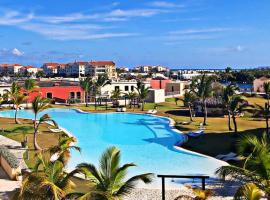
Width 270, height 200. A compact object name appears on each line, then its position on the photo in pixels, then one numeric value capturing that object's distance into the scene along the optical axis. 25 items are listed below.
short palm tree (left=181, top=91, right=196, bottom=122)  43.26
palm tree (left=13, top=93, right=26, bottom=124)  37.53
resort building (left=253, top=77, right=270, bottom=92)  75.56
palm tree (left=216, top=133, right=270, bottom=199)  10.69
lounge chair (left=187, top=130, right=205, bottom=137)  32.55
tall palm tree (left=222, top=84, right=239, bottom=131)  34.13
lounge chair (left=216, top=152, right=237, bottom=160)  24.17
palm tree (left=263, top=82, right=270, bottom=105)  42.81
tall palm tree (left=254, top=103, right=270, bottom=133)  29.88
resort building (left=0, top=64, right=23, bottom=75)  186.14
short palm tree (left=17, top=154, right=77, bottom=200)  10.34
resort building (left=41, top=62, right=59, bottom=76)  172.65
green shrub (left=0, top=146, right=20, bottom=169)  20.03
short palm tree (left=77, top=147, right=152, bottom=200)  10.73
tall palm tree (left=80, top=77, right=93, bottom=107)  57.66
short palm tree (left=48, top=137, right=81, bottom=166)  17.75
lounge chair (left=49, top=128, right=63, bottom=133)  34.90
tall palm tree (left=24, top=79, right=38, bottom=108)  48.25
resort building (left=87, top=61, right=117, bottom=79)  137.25
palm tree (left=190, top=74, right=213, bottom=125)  40.06
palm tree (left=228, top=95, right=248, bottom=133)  32.75
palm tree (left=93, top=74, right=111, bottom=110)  59.96
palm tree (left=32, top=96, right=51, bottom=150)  29.48
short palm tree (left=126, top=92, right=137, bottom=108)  54.94
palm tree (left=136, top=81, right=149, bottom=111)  52.31
